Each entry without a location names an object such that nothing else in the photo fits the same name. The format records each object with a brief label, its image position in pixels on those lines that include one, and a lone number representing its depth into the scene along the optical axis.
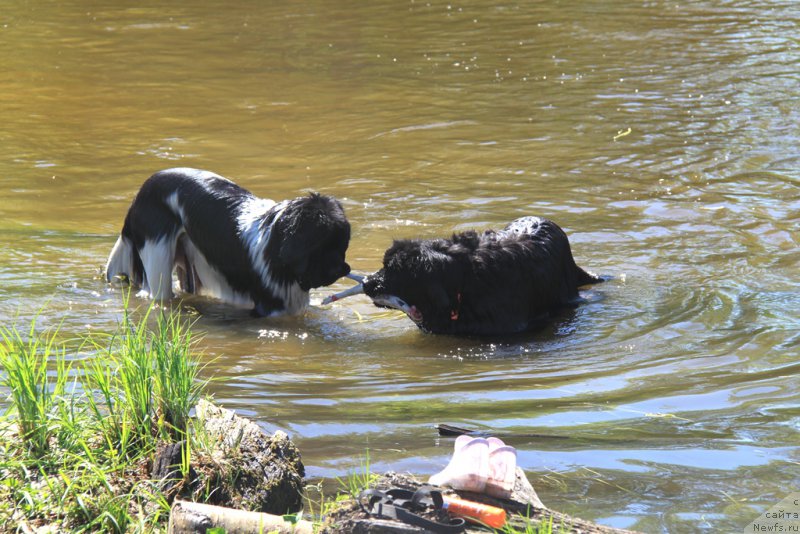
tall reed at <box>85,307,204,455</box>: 7.71
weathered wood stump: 7.29
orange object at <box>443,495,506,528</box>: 6.37
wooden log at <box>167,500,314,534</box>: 6.52
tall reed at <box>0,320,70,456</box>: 7.61
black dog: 12.87
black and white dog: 13.12
